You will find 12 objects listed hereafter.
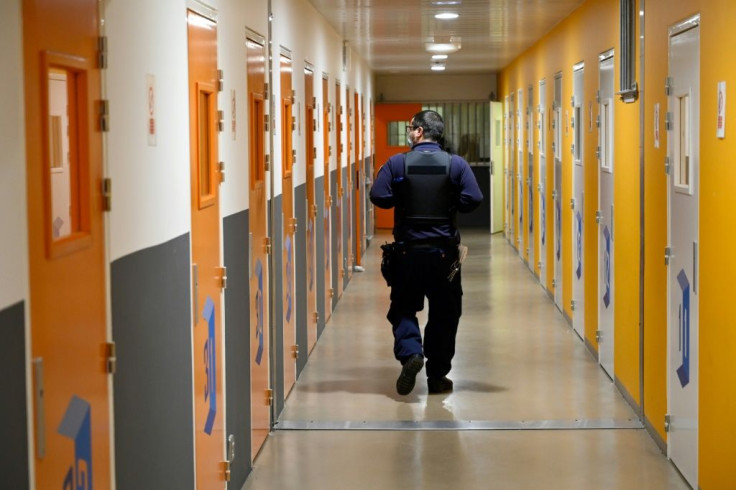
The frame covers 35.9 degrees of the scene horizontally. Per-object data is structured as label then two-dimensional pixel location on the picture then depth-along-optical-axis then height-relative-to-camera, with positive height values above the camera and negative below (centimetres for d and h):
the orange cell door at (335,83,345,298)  1070 -43
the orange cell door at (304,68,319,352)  816 -42
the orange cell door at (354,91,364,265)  1362 -35
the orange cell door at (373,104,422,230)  1916 +40
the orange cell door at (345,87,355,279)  1191 -47
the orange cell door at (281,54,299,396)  672 -42
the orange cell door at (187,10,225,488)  404 -37
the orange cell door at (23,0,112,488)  234 -21
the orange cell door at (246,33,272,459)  539 -46
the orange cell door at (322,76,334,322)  951 -36
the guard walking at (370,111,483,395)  652 -46
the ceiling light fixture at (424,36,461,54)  1182 +116
